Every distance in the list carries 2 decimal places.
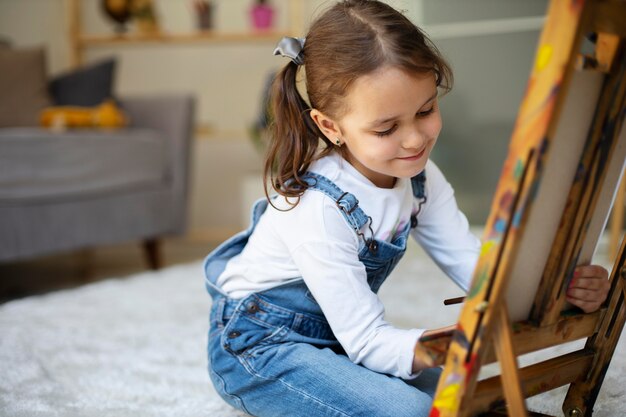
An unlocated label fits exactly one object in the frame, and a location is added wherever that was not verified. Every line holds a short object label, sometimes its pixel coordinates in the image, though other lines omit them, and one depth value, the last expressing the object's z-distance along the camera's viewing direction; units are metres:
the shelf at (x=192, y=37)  3.25
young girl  0.87
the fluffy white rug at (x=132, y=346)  1.17
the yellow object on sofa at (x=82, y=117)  2.38
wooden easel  0.63
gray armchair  2.04
